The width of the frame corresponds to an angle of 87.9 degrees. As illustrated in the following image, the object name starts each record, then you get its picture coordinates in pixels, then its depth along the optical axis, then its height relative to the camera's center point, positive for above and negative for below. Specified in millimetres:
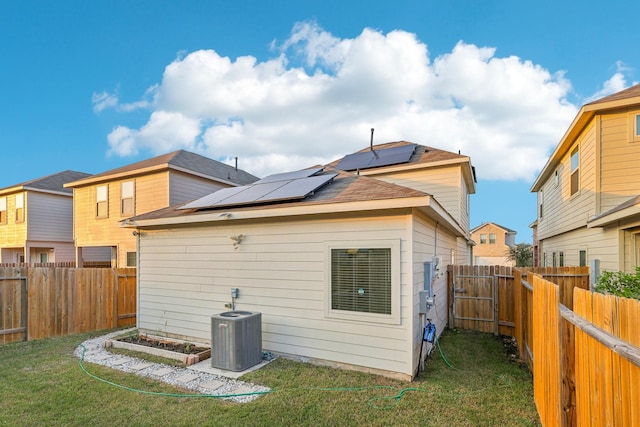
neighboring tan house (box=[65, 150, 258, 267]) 12562 +1562
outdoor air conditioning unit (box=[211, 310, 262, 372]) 5180 -1777
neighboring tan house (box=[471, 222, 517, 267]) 35312 -1472
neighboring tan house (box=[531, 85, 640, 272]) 7039 +1159
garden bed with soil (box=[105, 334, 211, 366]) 5775 -2254
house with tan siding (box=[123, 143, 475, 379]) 4969 -636
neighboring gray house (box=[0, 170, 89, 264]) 16500 +687
